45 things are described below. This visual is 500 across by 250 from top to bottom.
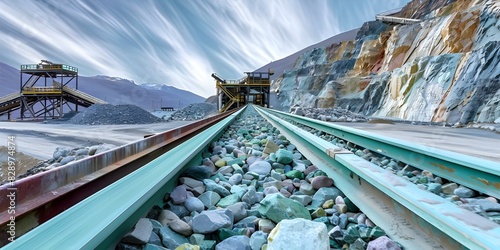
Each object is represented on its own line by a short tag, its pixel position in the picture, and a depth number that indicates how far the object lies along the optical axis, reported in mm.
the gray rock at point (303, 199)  1510
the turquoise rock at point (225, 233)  1141
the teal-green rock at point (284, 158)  2361
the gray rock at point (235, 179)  1904
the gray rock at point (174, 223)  1169
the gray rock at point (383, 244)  958
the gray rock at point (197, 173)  1848
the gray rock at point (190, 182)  1698
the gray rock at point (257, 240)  1061
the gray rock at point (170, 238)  1066
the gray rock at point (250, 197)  1517
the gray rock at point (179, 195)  1430
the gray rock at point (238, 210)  1333
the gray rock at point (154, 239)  1039
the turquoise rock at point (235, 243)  1041
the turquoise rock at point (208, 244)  1061
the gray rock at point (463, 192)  1545
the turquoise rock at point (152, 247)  966
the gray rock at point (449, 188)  1657
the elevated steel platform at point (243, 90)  29547
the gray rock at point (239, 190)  1602
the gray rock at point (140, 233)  962
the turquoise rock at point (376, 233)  1066
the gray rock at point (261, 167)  2150
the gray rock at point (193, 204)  1416
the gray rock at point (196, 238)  1103
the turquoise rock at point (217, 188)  1655
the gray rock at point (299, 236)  907
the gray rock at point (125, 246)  932
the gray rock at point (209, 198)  1511
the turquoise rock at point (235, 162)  2381
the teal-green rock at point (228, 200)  1481
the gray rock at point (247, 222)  1248
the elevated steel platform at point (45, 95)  25266
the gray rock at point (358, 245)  1035
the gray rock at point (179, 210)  1349
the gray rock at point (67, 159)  2830
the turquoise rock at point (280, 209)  1257
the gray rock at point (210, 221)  1157
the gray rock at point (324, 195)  1498
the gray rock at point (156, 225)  1118
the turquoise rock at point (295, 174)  1988
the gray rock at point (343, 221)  1211
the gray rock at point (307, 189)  1666
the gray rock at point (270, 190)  1651
